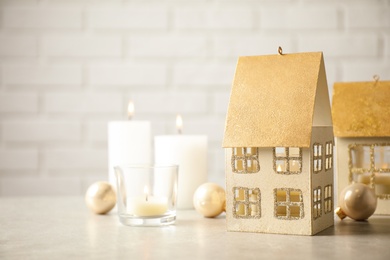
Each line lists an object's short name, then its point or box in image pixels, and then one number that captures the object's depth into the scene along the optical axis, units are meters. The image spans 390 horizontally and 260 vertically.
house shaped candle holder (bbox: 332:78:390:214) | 0.86
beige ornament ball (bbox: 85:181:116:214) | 0.91
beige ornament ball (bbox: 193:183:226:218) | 0.87
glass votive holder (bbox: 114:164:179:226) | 0.82
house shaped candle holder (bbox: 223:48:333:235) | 0.75
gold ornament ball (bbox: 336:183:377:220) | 0.82
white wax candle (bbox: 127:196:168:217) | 0.82
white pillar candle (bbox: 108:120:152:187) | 0.96
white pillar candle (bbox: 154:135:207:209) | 0.95
